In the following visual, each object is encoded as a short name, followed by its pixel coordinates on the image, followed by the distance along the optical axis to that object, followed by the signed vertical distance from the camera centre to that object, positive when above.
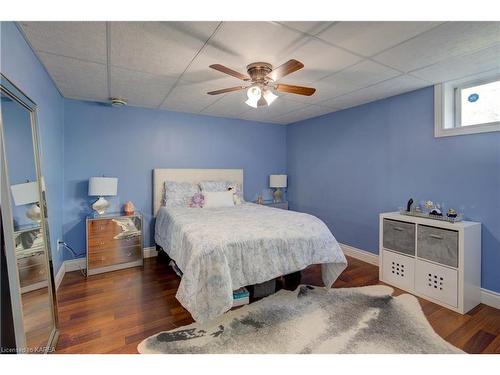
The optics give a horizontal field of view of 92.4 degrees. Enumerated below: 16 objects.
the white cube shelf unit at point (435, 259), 2.25 -0.94
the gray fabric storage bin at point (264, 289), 2.42 -1.18
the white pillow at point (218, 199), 3.67 -0.37
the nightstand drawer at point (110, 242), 3.07 -0.85
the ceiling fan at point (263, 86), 2.12 +0.81
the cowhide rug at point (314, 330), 1.73 -1.27
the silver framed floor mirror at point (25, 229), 1.32 -0.30
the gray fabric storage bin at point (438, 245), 2.29 -0.77
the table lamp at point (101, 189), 3.12 -0.13
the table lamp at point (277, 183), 4.75 -0.20
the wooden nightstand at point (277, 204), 4.73 -0.61
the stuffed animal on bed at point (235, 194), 3.92 -0.33
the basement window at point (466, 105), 2.46 +0.67
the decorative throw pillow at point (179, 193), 3.66 -0.26
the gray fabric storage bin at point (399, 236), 2.63 -0.76
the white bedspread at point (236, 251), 1.87 -0.70
